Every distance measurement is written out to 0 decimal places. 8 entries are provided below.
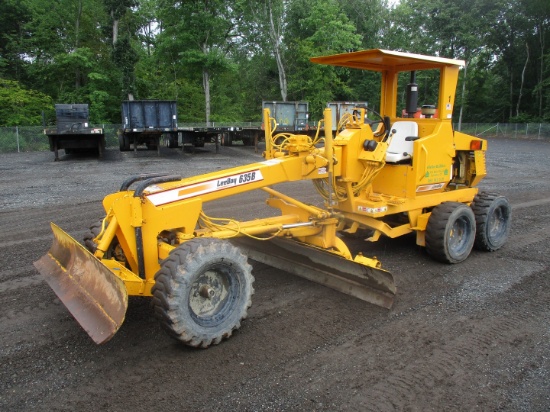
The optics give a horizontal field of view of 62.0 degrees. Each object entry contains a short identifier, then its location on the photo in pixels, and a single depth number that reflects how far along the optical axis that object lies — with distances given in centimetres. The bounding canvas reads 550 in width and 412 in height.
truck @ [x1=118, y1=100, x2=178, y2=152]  2061
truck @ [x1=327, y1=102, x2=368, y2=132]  2529
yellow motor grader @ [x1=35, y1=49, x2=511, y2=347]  383
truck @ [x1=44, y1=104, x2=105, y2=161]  1850
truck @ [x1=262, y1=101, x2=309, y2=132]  2409
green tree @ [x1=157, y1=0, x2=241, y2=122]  2986
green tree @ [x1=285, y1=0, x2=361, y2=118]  3450
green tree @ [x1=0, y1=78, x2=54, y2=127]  2619
